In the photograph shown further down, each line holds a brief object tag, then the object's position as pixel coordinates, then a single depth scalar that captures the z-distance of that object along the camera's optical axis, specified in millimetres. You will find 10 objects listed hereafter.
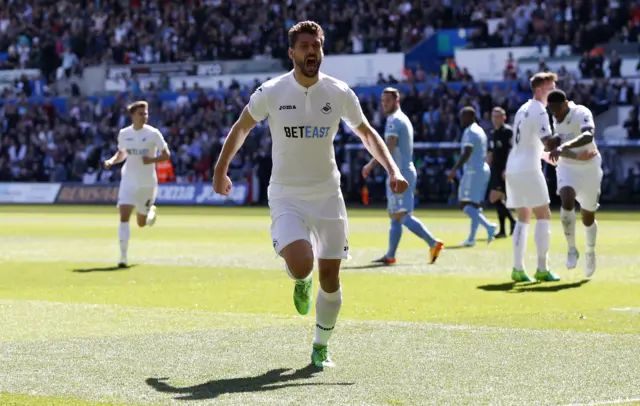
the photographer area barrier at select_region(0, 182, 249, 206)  43562
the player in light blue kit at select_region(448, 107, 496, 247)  22719
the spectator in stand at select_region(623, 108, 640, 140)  37750
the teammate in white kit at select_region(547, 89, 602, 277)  15305
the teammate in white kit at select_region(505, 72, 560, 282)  15070
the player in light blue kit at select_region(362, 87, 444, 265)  17875
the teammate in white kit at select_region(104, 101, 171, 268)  19484
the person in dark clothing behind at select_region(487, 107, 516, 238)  23859
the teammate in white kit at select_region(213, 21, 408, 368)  8852
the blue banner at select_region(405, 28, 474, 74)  46594
